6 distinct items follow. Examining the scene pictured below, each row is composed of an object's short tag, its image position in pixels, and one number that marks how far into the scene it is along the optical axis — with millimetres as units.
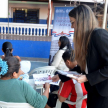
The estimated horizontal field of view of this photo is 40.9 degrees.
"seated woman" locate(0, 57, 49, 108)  1142
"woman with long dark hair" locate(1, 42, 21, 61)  2572
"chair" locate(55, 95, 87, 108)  1533
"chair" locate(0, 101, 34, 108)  1113
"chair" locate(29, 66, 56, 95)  2510
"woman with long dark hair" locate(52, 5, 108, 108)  1028
